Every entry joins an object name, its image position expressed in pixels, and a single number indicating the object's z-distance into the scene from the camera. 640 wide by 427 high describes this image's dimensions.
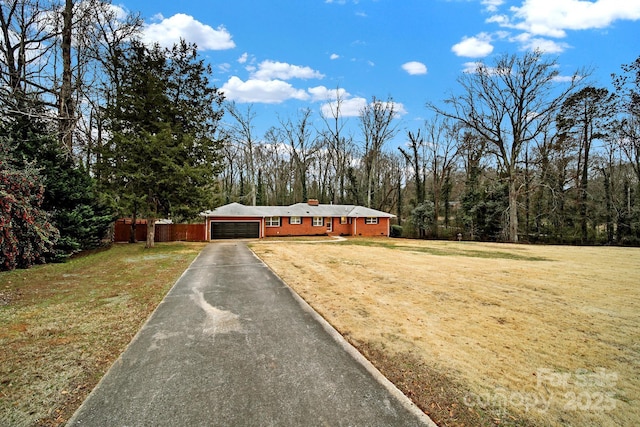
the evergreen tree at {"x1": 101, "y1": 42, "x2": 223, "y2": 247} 15.90
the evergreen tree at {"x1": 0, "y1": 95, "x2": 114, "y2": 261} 10.58
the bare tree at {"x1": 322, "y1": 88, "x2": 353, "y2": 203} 34.72
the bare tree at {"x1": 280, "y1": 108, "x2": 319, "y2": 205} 35.72
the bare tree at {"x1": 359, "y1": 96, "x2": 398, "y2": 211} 33.75
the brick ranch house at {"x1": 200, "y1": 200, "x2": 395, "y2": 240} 24.20
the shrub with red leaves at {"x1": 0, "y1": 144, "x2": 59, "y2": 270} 6.73
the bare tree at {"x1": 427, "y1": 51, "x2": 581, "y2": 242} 23.56
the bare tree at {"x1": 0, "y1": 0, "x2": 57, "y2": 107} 13.44
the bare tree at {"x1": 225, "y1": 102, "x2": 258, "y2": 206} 32.28
